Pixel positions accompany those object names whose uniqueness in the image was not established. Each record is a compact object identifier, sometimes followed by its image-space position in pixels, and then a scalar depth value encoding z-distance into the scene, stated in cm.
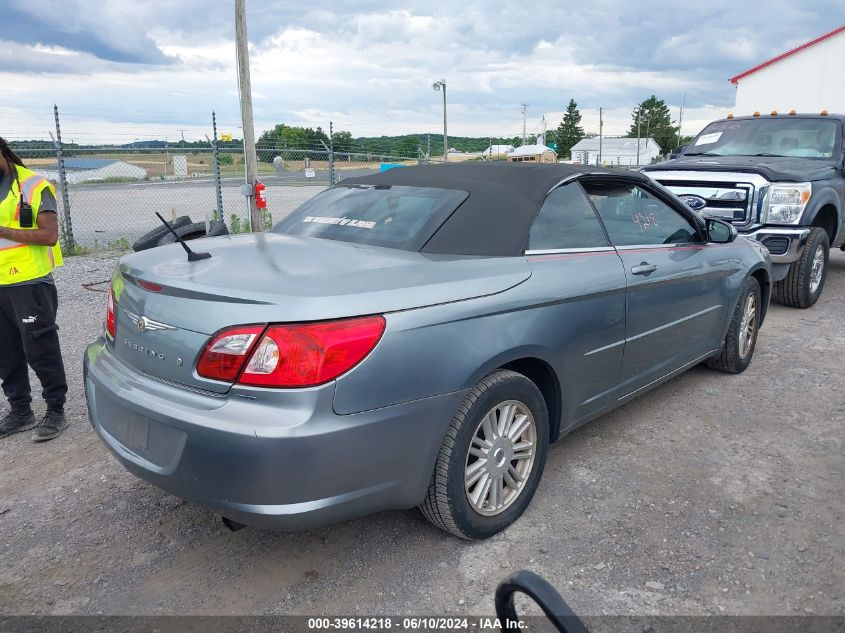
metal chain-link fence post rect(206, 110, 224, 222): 1167
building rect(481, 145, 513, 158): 7038
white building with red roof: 3294
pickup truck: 673
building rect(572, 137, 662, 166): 9438
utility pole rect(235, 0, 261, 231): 948
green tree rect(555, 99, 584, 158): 10978
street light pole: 3000
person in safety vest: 380
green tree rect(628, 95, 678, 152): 10931
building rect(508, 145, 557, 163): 5265
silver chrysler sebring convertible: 225
